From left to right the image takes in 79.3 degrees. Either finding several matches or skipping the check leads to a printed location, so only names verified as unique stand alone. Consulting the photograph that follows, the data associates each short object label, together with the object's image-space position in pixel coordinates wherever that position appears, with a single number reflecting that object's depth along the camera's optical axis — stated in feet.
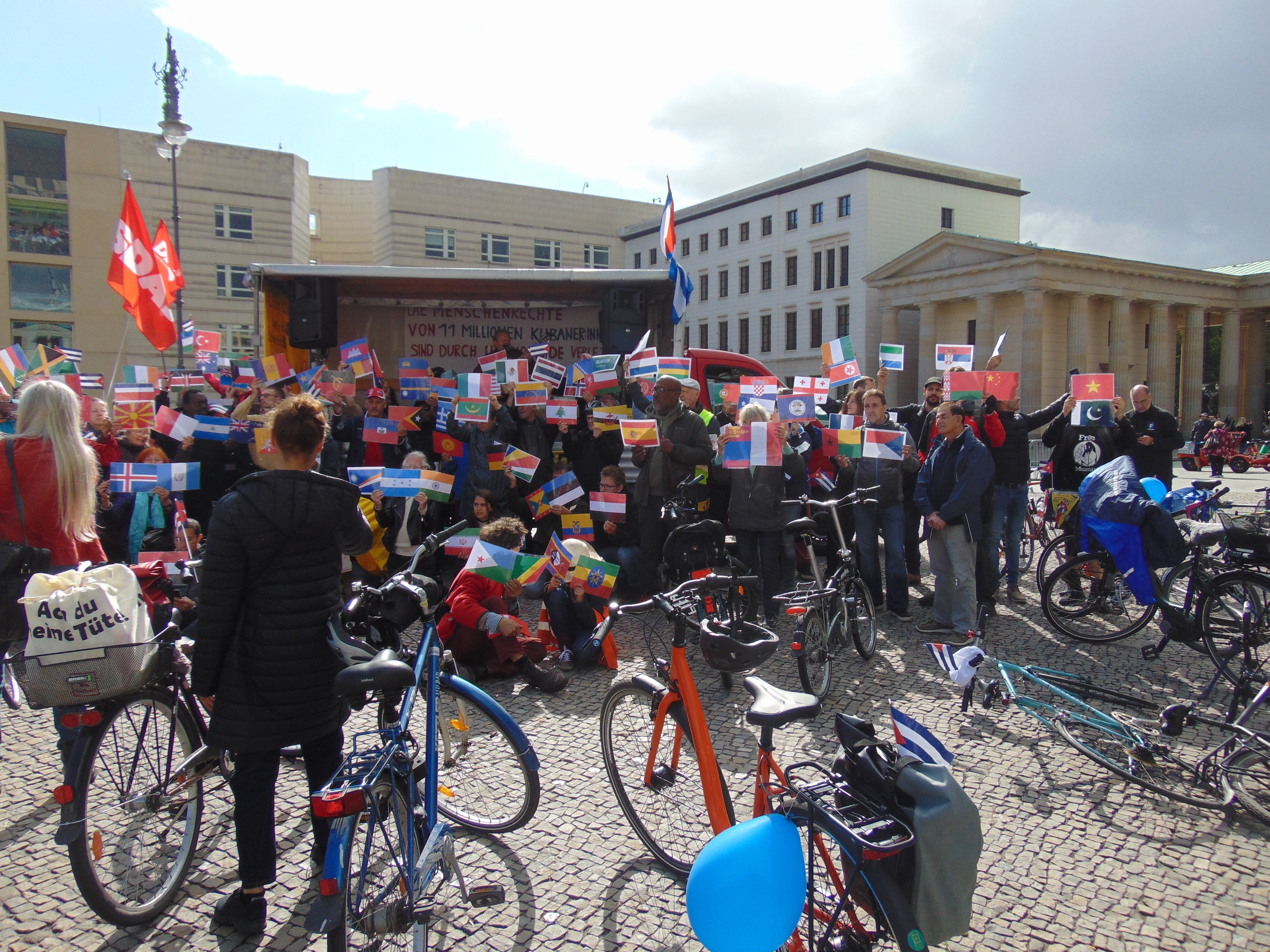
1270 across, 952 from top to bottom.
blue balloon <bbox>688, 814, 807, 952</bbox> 6.77
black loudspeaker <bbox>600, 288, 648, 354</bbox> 31.94
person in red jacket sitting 17.57
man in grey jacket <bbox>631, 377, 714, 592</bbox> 23.44
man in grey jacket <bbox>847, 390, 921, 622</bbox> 22.58
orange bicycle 6.88
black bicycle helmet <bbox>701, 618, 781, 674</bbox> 9.31
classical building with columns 152.97
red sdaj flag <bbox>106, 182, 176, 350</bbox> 37.58
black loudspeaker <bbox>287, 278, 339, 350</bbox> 30.60
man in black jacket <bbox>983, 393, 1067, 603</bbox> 24.22
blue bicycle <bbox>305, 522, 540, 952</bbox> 7.91
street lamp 52.06
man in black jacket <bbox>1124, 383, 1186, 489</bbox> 27.86
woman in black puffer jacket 8.79
